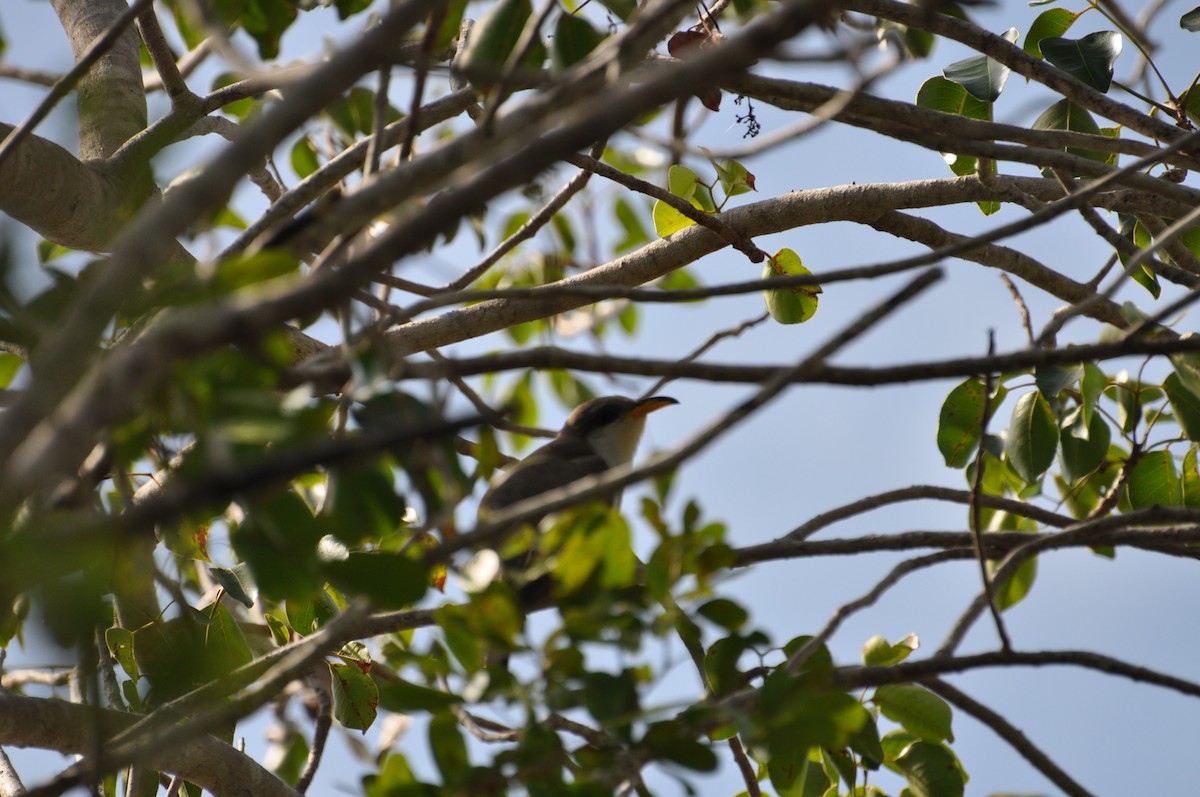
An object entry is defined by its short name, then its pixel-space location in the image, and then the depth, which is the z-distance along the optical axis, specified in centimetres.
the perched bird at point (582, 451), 1198
